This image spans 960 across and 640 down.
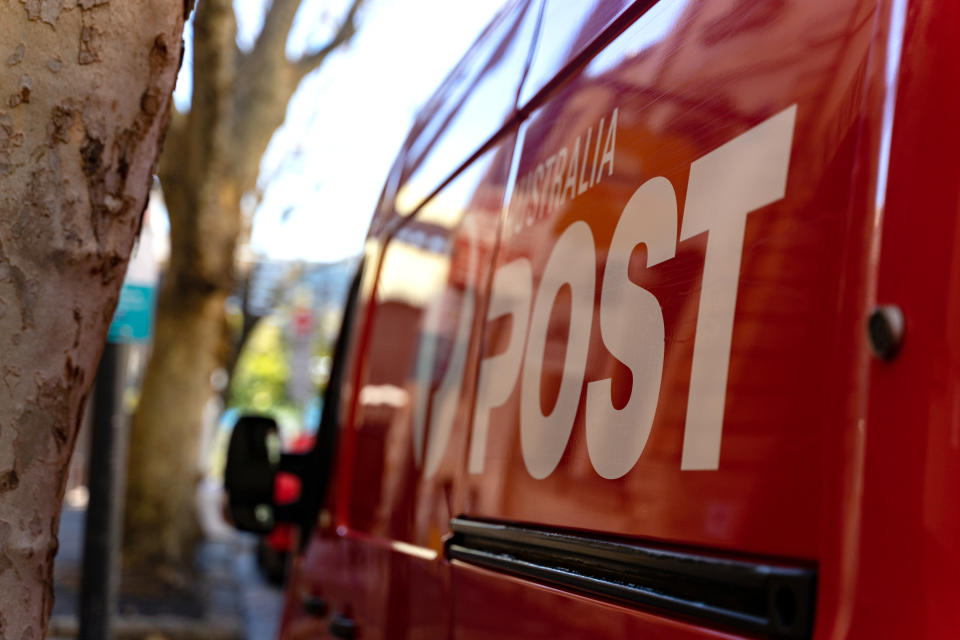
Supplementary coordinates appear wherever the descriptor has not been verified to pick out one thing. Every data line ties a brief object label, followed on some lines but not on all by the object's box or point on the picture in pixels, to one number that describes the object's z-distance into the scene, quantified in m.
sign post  6.01
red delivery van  1.06
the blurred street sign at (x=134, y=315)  5.93
